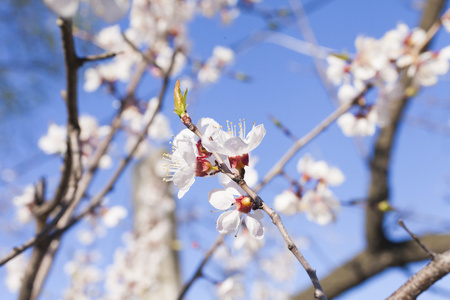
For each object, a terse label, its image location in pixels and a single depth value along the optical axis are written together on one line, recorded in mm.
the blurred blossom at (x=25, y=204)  515
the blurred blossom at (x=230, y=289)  489
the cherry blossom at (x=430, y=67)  531
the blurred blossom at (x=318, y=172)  554
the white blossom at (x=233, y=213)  284
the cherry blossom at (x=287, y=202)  533
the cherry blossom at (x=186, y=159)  281
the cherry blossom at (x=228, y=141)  272
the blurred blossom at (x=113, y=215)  597
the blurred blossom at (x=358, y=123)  553
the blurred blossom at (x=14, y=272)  1439
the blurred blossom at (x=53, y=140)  601
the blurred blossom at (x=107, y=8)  242
